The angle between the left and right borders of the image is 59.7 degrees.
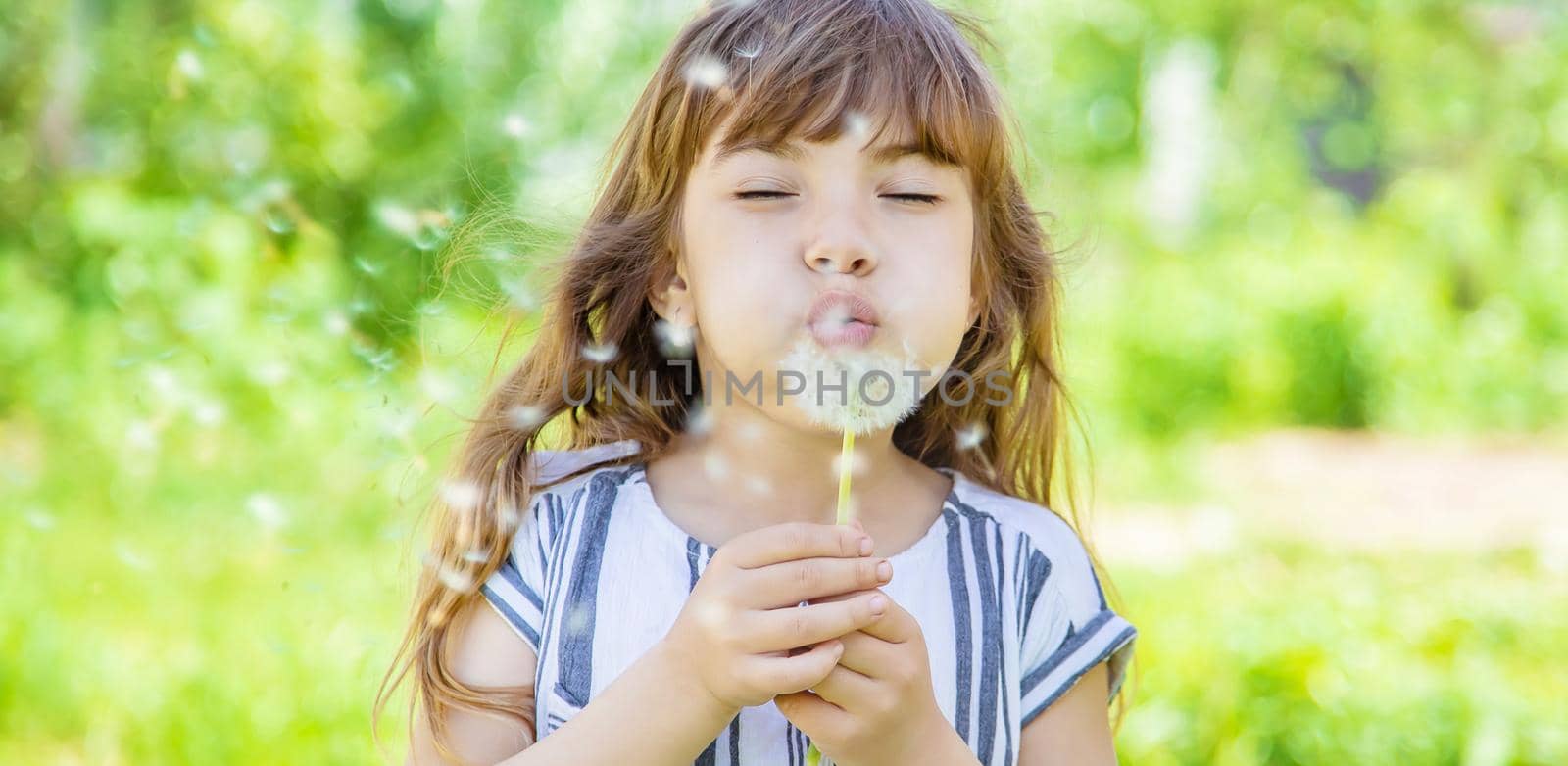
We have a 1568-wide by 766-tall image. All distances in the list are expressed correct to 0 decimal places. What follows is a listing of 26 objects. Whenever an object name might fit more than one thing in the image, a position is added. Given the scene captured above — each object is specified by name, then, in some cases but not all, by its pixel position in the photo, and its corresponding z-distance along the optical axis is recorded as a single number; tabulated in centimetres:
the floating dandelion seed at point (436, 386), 166
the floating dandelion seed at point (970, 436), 166
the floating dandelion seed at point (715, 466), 145
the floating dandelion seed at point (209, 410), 280
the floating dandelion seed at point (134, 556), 339
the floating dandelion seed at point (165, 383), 329
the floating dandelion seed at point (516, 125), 147
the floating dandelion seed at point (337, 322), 152
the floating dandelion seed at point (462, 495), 144
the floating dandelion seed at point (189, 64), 159
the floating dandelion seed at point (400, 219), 156
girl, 119
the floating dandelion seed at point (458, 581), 137
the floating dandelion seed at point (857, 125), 128
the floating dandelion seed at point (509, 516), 140
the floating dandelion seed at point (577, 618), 133
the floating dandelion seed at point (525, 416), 151
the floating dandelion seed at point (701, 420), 148
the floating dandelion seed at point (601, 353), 155
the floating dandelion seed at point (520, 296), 155
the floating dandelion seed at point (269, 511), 219
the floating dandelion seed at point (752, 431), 142
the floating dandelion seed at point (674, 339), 150
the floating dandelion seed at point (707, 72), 137
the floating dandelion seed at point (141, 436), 397
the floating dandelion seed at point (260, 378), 398
